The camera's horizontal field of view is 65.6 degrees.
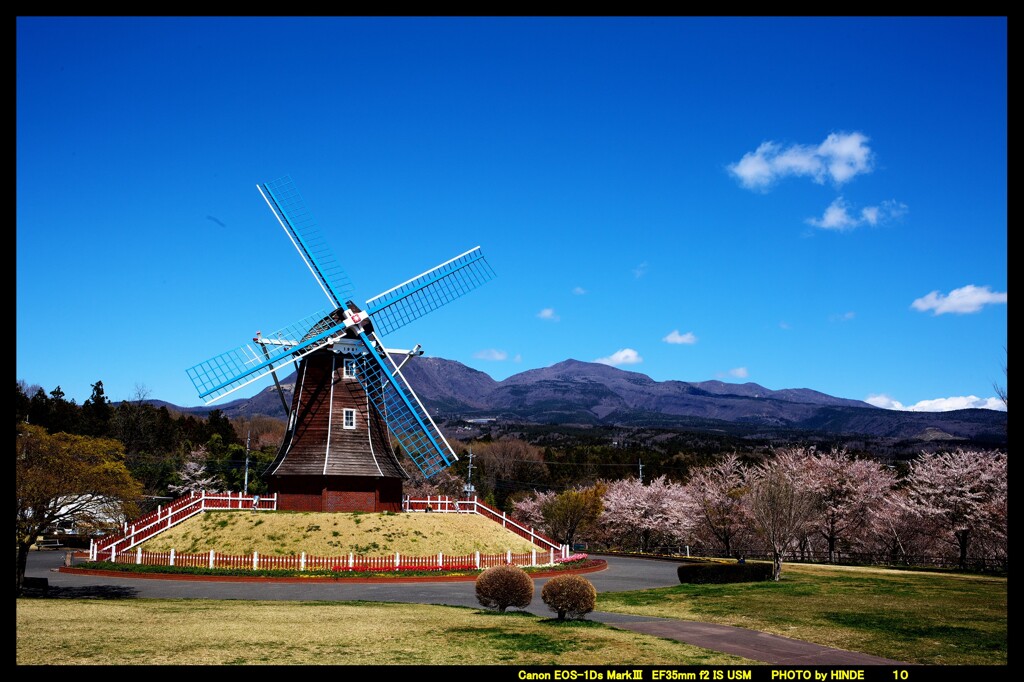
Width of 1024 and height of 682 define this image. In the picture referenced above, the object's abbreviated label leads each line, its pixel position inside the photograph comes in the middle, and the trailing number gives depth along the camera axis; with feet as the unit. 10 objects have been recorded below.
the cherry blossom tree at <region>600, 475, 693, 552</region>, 173.17
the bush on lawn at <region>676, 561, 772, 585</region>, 95.35
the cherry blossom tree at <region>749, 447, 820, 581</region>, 103.81
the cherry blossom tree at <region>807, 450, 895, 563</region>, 154.40
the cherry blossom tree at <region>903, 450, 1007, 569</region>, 122.01
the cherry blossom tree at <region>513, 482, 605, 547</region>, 178.91
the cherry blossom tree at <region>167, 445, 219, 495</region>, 207.10
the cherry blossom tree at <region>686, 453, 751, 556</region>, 156.46
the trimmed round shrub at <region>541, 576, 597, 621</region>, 58.34
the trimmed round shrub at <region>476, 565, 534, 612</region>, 63.31
